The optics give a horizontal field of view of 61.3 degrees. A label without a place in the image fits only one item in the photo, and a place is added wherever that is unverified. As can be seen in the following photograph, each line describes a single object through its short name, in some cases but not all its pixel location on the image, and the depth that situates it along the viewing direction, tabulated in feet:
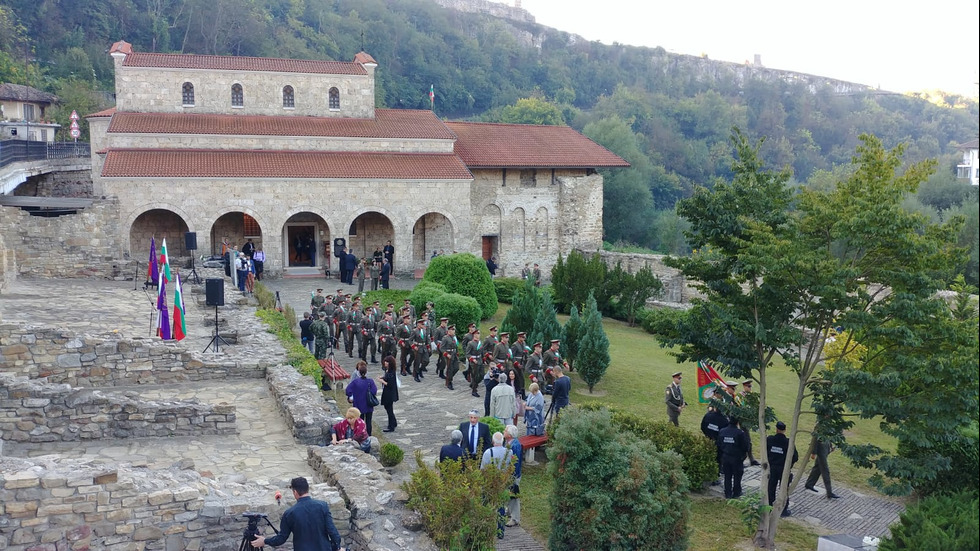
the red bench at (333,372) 47.73
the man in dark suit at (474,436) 33.35
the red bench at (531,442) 39.23
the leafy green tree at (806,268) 29.55
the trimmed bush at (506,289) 91.26
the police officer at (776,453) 34.30
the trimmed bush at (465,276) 75.92
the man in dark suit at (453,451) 31.22
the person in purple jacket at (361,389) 39.01
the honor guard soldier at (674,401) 43.60
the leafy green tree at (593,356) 54.65
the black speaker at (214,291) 48.96
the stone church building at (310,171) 93.35
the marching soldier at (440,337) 54.43
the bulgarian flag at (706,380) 46.22
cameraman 24.00
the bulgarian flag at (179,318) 45.88
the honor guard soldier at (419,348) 53.67
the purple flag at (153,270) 71.17
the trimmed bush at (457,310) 66.80
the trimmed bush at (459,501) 26.68
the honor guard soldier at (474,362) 50.44
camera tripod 24.94
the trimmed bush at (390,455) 34.22
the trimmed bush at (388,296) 77.10
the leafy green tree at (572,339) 57.93
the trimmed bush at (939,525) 23.34
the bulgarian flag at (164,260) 52.65
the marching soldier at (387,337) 55.62
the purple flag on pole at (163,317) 46.62
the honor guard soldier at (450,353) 52.24
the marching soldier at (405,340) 54.32
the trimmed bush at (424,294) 69.00
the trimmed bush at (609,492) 27.71
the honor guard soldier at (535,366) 48.73
